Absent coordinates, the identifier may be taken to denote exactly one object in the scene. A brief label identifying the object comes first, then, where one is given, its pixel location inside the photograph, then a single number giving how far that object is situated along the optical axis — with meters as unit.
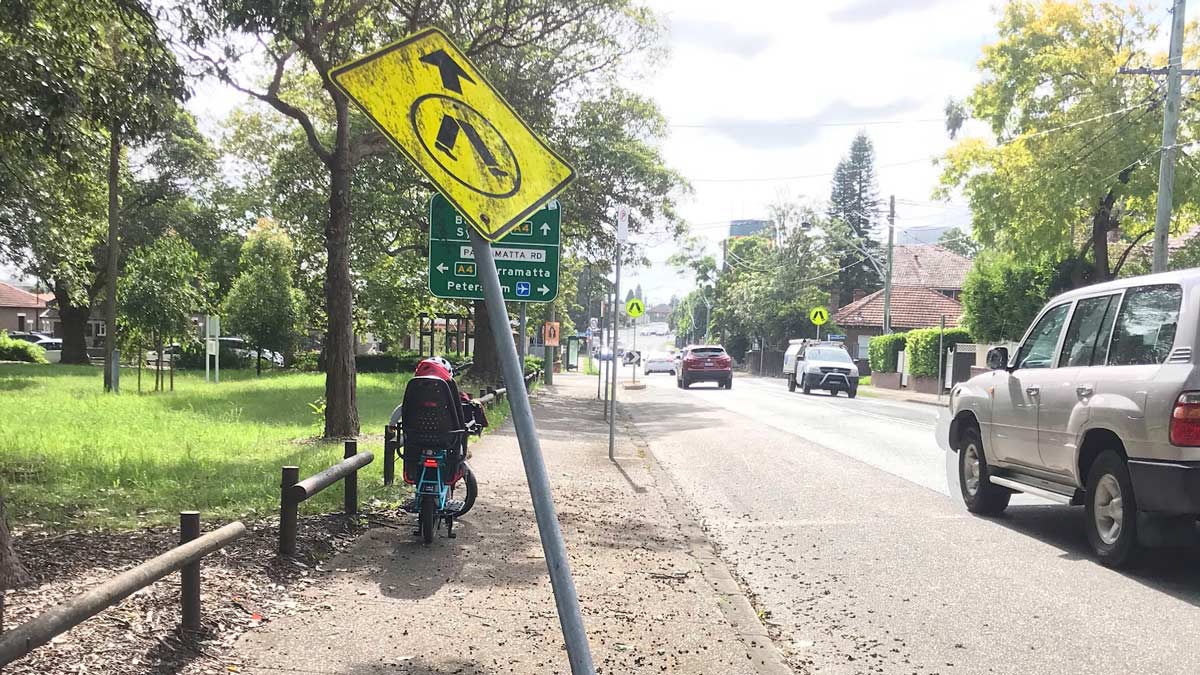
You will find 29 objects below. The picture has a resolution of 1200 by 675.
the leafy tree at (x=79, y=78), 8.55
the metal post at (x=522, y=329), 12.67
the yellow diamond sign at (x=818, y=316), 43.56
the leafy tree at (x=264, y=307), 37.09
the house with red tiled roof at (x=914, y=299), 52.56
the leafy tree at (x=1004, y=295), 30.30
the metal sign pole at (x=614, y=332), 12.91
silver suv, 5.79
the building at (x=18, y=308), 78.91
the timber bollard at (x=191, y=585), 4.52
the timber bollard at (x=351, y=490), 7.32
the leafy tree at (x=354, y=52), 9.66
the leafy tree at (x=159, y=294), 24.38
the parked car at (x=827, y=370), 30.22
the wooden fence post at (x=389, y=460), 8.84
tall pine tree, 74.06
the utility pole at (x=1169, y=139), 19.52
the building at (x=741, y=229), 136.75
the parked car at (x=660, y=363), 62.59
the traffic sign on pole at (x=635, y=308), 20.41
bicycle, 6.86
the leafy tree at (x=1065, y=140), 24.12
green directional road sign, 10.58
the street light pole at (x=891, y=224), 37.75
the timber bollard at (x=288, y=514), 5.89
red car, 36.31
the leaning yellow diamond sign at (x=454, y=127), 2.73
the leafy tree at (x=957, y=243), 90.03
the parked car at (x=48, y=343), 52.38
